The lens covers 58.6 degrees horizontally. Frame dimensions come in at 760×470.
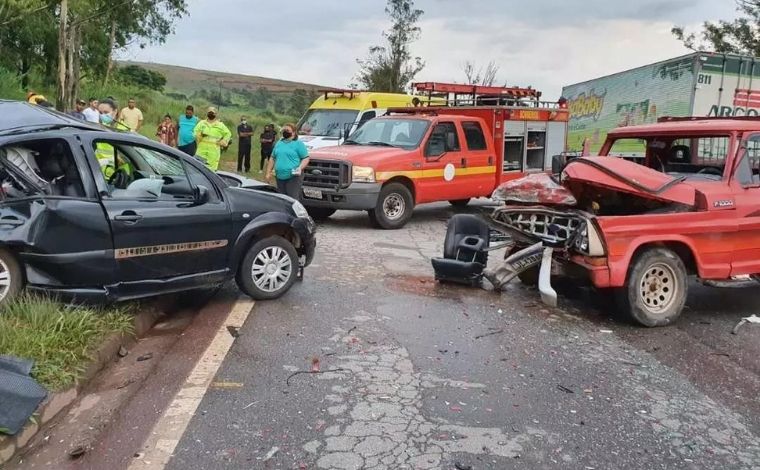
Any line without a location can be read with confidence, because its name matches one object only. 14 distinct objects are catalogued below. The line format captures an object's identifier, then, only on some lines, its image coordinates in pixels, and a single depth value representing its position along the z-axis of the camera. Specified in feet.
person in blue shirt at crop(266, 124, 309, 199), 35.12
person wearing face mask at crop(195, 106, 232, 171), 38.23
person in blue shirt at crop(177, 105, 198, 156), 44.47
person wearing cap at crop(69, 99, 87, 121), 49.85
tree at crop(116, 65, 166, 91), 145.97
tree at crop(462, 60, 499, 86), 135.64
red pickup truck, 19.90
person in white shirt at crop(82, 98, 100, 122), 43.51
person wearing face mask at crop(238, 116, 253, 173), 60.64
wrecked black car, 16.15
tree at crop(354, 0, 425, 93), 120.26
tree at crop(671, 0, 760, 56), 103.19
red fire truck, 36.06
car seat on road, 23.88
